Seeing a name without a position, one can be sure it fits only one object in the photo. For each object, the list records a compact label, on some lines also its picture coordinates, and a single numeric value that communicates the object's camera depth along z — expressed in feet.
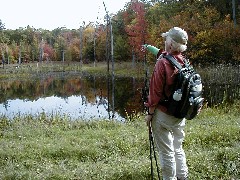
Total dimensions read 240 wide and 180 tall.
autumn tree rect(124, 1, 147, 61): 130.11
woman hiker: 11.76
